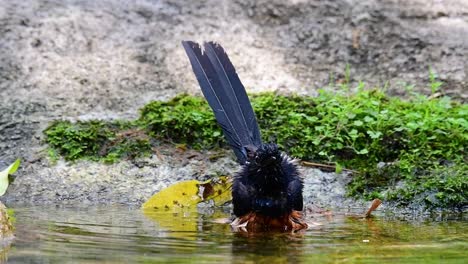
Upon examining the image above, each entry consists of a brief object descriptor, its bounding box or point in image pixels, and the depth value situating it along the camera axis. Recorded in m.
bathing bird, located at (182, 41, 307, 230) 9.30
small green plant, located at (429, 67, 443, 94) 13.71
